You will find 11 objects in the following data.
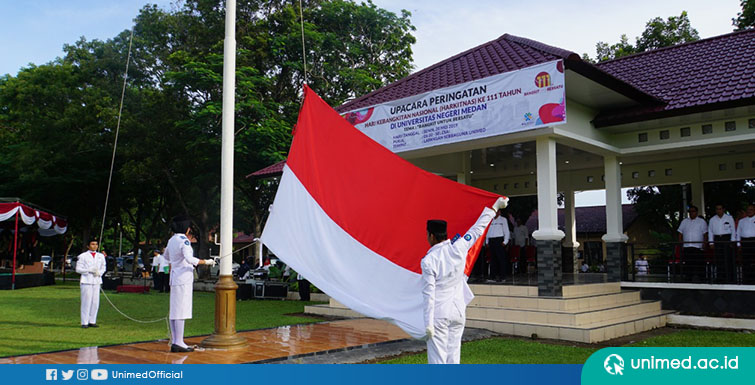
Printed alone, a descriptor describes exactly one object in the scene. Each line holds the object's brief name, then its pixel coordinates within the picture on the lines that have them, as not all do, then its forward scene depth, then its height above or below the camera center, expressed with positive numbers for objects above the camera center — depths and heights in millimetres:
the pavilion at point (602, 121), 10883 +2619
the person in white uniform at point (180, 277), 8094 -336
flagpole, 8336 +422
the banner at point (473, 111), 10461 +2796
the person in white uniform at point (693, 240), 12664 +237
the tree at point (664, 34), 24797 +9222
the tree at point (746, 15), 21370 +8748
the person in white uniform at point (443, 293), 5266 -376
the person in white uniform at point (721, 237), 11844 +274
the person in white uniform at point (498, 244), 12845 +171
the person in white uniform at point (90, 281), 11664 -559
